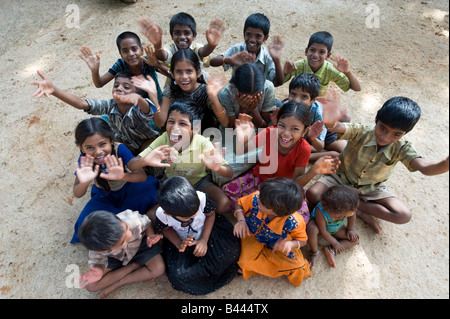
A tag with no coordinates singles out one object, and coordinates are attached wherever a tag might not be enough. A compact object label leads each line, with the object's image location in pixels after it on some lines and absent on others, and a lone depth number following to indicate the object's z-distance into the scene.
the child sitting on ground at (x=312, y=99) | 2.34
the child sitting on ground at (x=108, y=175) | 1.98
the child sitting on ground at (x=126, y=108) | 2.31
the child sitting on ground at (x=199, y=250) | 1.94
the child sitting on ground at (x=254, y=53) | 2.67
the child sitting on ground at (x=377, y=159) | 1.92
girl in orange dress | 1.89
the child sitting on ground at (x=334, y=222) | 1.93
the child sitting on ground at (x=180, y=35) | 2.71
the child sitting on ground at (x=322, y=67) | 2.60
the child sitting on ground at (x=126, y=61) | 2.60
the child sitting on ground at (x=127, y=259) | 1.89
